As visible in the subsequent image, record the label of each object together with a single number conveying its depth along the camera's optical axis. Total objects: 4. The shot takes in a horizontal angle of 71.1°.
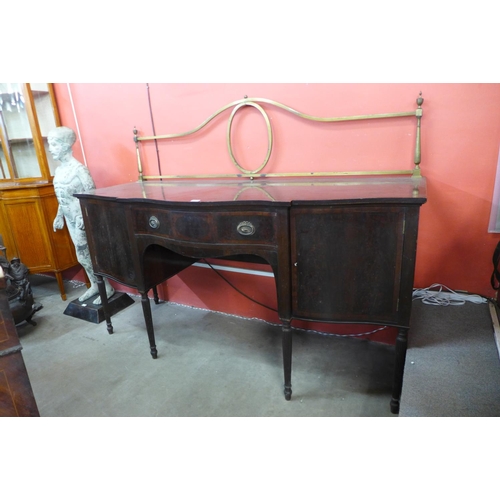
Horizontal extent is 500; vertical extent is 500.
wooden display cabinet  2.53
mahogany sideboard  1.20
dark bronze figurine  2.26
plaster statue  2.19
